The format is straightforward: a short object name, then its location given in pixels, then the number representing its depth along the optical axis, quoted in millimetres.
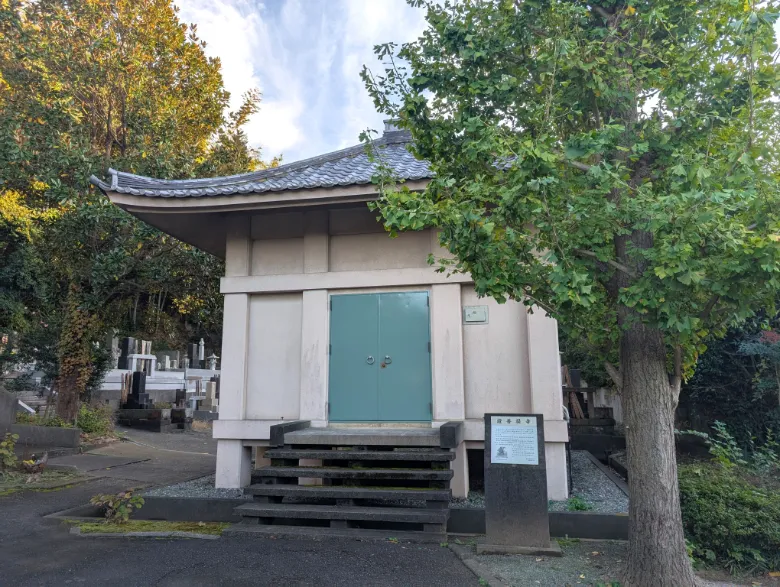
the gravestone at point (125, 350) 20781
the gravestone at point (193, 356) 27016
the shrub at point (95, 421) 12789
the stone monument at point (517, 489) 4832
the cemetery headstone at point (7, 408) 12383
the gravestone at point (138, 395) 17703
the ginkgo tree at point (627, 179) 3361
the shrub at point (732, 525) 4500
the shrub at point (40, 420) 11961
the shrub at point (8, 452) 8078
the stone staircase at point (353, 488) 5309
